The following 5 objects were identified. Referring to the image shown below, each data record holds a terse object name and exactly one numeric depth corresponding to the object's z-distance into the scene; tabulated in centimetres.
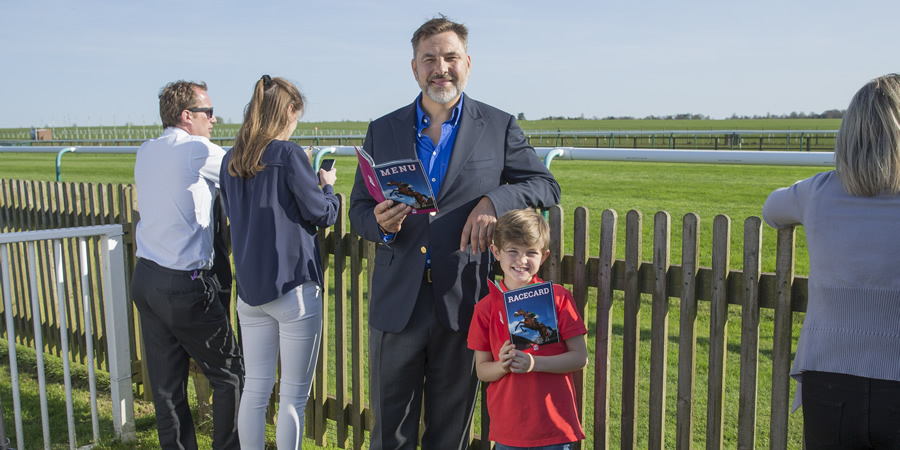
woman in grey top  206
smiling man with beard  299
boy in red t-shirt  271
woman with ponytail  321
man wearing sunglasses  360
